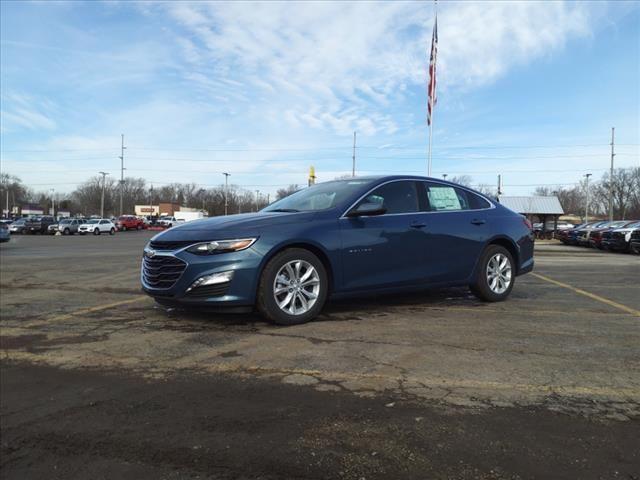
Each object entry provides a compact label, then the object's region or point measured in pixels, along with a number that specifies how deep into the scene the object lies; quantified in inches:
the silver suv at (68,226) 1962.4
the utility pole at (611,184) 1972.8
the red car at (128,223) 2513.5
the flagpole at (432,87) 784.3
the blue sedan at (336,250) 193.9
